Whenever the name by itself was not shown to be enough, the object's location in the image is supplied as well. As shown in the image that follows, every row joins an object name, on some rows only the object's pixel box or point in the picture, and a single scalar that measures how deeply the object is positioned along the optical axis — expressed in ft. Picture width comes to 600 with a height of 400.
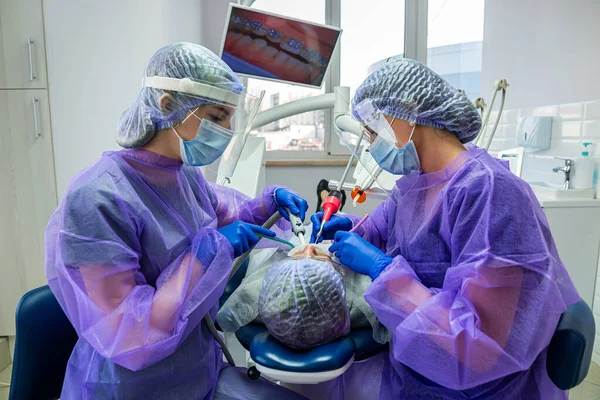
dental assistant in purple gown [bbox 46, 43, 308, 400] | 2.92
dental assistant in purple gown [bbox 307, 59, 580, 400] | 2.89
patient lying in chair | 3.08
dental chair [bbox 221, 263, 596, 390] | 2.92
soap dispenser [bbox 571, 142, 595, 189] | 7.11
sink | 6.97
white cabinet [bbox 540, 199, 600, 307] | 6.84
